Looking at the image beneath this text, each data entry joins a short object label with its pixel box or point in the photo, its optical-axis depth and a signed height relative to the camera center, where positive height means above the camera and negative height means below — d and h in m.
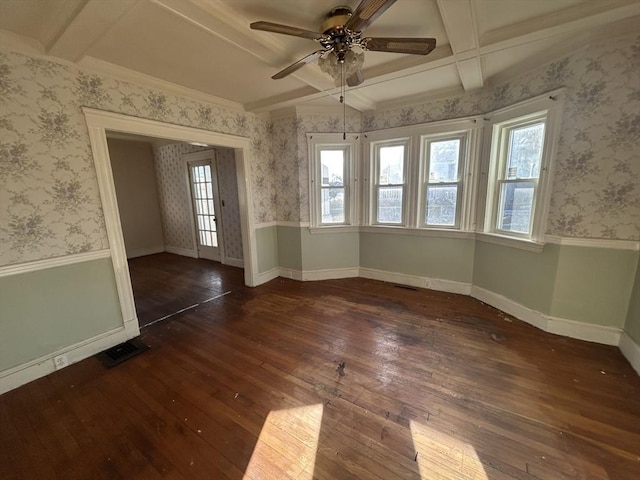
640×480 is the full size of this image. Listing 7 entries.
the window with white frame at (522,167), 2.52 +0.21
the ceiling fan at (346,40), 1.49 +0.95
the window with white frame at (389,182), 3.77 +0.13
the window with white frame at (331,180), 3.88 +0.18
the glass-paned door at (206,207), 5.36 -0.25
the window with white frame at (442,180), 3.38 +0.12
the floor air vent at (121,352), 2.33 -1.45
